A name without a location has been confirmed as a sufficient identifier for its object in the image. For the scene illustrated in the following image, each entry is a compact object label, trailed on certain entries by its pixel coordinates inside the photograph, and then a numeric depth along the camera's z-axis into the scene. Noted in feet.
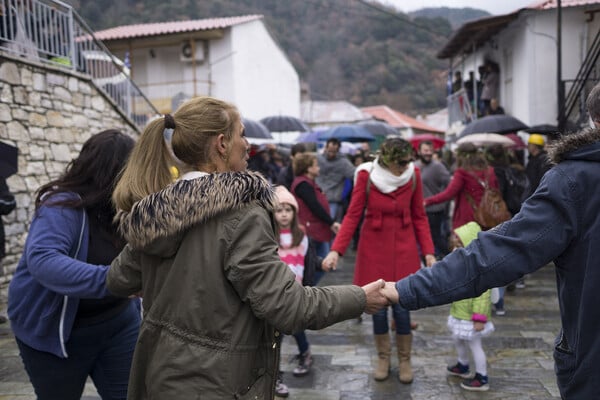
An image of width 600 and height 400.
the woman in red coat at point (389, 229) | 14.49
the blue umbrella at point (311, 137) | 49.32
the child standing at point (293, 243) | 14.14
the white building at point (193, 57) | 82.38
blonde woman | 5.76
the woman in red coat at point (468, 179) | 20.43
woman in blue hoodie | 7.60
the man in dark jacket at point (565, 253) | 5.90
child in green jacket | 13.58
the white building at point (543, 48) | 44.32
